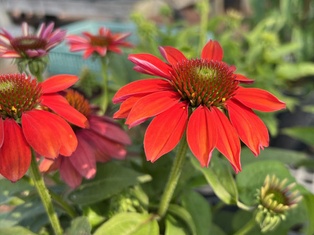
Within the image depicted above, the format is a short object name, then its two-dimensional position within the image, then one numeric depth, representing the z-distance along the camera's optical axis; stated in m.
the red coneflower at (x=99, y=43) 0.61
